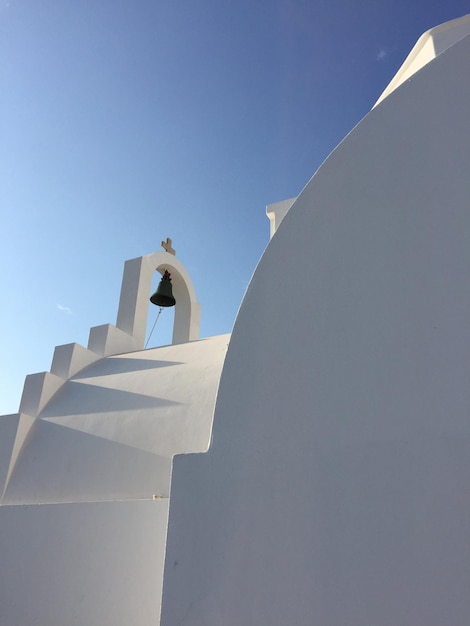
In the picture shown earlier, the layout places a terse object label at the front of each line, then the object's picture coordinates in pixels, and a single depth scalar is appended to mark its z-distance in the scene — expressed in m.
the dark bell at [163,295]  7.88
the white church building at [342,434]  2.29
